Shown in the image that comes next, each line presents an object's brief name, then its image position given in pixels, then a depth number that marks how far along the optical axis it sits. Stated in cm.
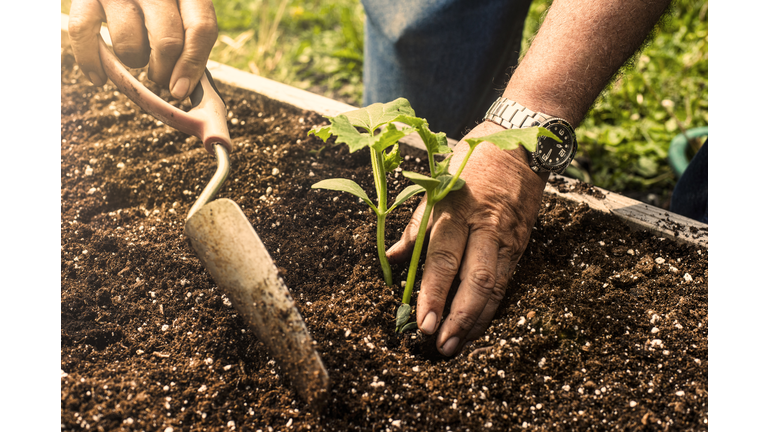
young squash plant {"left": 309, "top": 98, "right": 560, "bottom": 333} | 71
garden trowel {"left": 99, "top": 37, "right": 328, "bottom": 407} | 71
